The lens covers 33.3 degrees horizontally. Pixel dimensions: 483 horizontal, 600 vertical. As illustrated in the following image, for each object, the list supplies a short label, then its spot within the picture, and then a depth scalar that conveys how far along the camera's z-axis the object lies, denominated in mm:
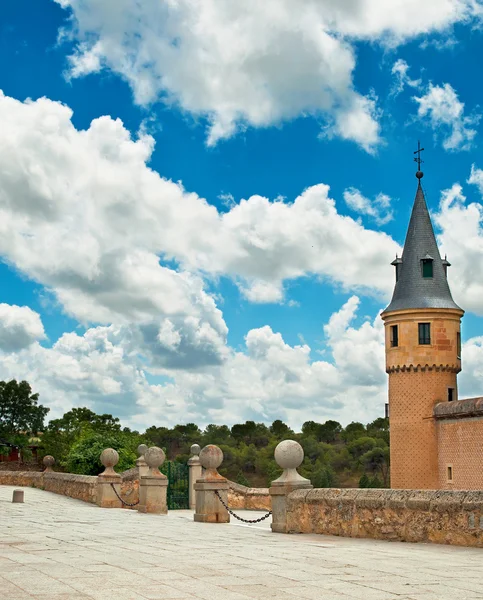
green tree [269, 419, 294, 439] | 116956
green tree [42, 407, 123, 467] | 45212
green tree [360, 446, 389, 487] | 91688
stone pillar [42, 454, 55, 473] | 28953
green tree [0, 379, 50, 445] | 79625
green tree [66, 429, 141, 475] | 30172
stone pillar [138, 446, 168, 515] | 19125
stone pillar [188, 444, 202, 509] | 24500
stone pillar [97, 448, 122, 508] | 21797
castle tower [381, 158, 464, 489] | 45719
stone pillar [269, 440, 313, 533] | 13766
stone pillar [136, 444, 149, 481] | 24484
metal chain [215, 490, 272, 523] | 16219
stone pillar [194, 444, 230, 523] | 16172
